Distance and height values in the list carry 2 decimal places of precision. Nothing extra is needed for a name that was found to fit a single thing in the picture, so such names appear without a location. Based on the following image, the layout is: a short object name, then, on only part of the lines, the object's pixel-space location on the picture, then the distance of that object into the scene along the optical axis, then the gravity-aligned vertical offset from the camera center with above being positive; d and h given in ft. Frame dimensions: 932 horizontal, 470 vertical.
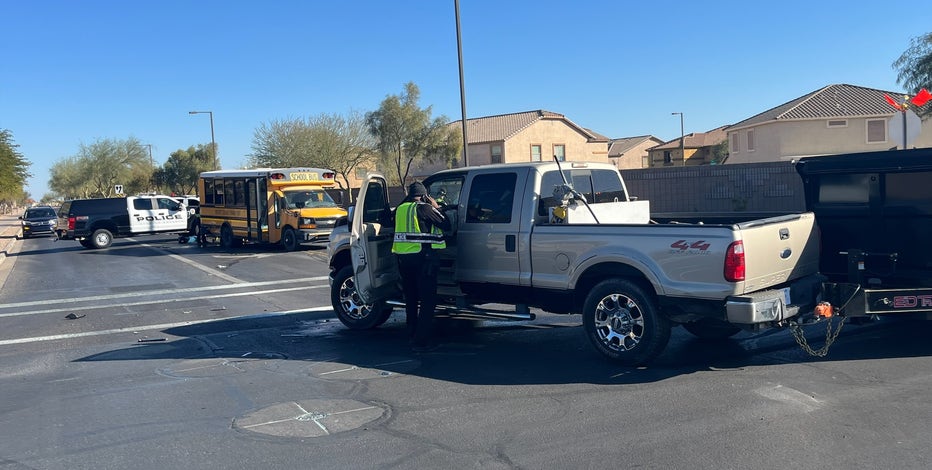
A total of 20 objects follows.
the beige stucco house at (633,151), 264.31 +14.62
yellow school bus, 74.54 +0.38
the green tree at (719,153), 227.40 +10.87
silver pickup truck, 21.22 -2.06
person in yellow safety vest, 26.37 -1.50
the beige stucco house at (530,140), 180.65 +14.15
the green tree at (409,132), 129.90 +12.46
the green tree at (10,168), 142.15 +11.09
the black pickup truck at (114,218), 90.53 -0.07
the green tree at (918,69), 85.87 +12.59
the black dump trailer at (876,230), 22.50 -1.54
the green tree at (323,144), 147.23 +12.31
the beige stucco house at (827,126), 133.08 +10.49
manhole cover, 18.38 -5.28
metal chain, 23.71 -5.03
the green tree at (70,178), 266.42 +16.07
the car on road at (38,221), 132.36 +0.09
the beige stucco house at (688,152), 241.14 +12.43
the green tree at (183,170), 234.25 +14.08
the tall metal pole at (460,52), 66.18 +12.92
